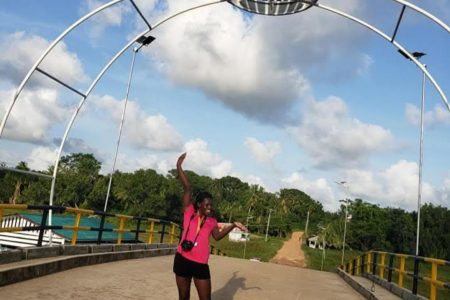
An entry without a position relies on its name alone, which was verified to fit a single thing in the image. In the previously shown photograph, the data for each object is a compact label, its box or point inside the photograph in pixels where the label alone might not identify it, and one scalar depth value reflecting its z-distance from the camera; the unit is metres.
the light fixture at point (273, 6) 10.12
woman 5.36
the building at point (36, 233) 21.88
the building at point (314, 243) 110.98
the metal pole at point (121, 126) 18.48
